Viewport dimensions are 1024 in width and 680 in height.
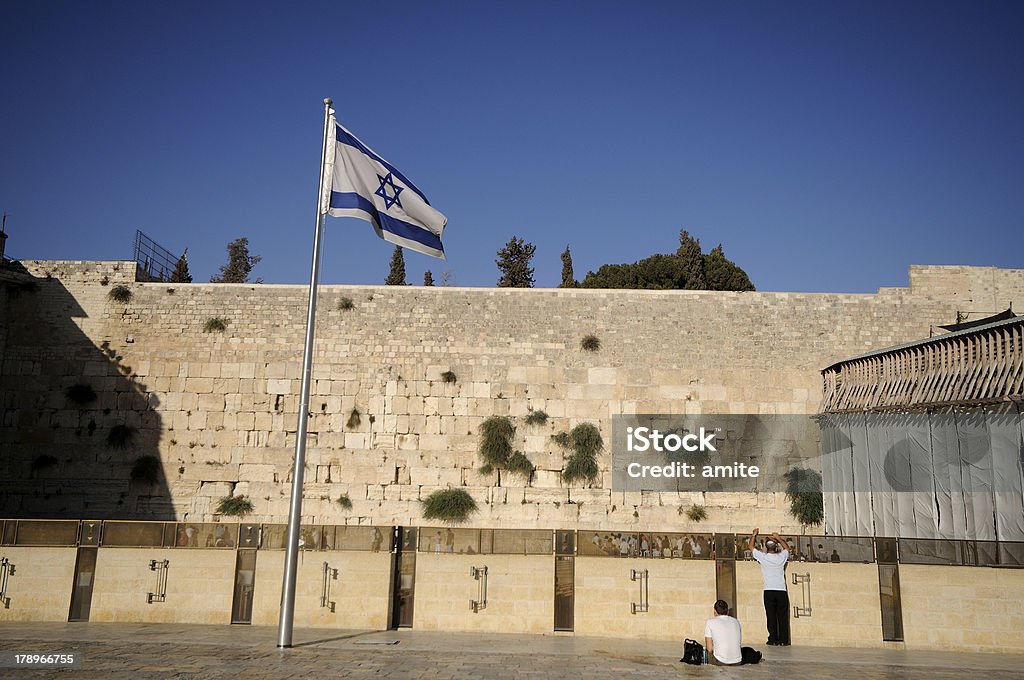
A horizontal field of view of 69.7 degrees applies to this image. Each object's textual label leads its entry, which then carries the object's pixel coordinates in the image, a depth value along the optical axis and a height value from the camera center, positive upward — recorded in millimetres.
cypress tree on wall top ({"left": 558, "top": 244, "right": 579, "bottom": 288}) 31156 +9378
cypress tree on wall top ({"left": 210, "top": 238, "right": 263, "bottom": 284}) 42844 +13189
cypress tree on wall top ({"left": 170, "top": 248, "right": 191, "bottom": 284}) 27531 +7839
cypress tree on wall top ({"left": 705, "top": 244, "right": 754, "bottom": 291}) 29922 +9086
